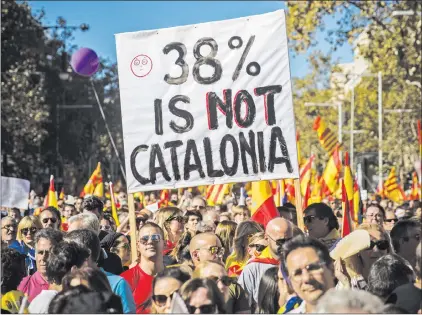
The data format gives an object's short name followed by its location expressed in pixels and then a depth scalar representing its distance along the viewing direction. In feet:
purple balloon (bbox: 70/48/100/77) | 51.39
